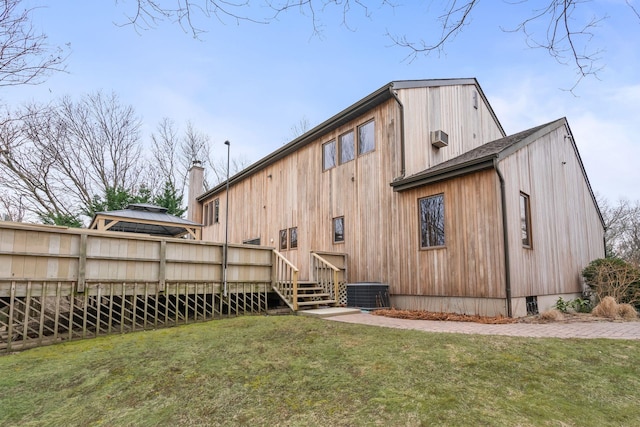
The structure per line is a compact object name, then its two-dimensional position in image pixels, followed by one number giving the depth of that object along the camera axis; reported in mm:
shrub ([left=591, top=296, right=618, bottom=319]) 7547
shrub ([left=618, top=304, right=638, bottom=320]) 7403
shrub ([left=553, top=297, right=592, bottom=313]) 8627
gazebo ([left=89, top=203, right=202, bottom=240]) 11242
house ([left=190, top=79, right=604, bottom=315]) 7566
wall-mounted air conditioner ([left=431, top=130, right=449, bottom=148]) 10211
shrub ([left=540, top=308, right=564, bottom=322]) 7158
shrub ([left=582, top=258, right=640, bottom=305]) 8930
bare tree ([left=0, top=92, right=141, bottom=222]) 17391
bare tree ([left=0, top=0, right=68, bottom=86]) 3832
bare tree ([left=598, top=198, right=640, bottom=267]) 24734
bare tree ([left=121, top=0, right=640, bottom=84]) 2686
